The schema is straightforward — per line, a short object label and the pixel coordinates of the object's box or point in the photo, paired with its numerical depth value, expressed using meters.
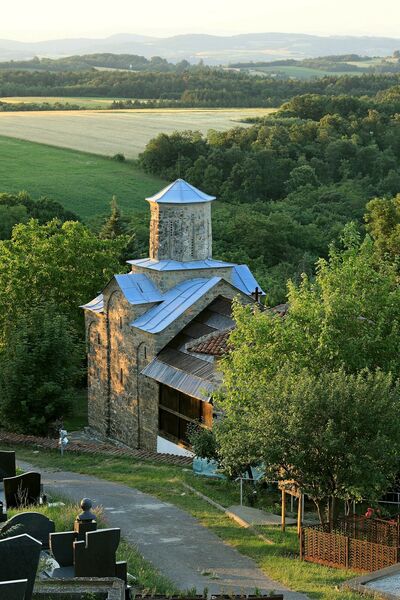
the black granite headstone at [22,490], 24.27
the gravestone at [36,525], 19.77
